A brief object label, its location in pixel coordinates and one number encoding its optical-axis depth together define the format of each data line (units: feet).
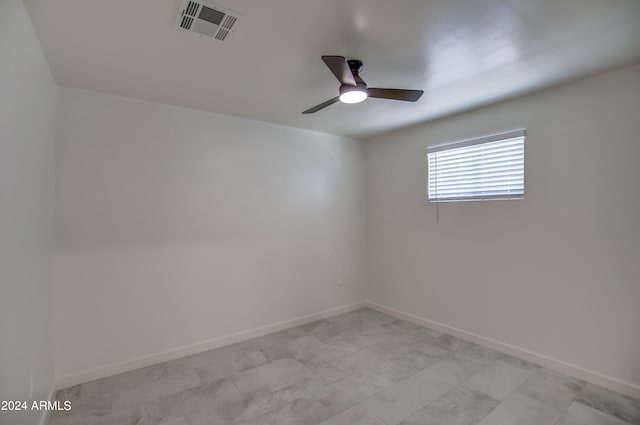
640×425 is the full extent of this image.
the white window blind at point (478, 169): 9.96
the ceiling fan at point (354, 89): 6.39
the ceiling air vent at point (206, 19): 5.39
